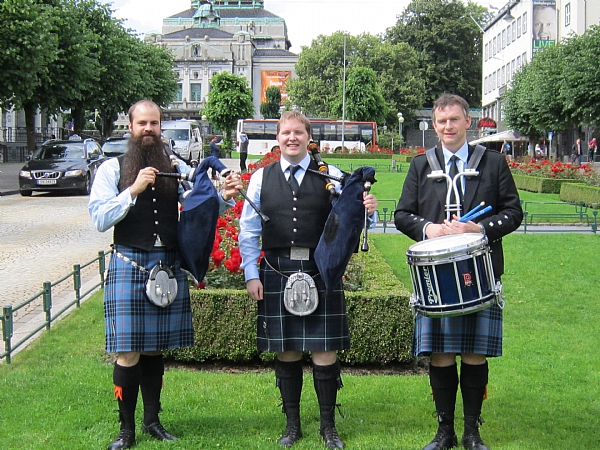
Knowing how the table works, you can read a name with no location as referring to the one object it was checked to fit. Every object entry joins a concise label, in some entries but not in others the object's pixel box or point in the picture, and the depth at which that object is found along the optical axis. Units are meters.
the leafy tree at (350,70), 78.19
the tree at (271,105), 100.88
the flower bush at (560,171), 25.70
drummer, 4.29
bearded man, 4.35
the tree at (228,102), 80.62
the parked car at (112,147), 27.74
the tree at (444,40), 80.88
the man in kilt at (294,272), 4.49
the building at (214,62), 116.88
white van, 35.69
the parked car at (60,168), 23.11
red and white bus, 61.38
